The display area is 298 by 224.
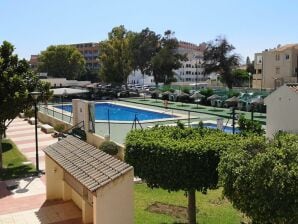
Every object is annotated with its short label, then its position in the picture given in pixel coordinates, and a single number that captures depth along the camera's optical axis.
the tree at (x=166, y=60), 49.95
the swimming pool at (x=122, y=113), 29.17
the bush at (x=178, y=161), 7.51
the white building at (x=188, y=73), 82.01
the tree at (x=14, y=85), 12.87
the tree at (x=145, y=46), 54.15
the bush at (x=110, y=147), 14.63
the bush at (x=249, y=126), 11.03
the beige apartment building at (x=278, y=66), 42.31
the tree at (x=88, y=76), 67.99
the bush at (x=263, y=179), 5.97
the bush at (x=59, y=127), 21.84
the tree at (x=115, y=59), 44.90
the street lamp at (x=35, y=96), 13.18
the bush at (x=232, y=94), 31.08
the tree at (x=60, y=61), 61.99
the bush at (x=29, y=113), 15.32
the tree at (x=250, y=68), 59.24
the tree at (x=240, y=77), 49.68
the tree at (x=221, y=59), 41.52
